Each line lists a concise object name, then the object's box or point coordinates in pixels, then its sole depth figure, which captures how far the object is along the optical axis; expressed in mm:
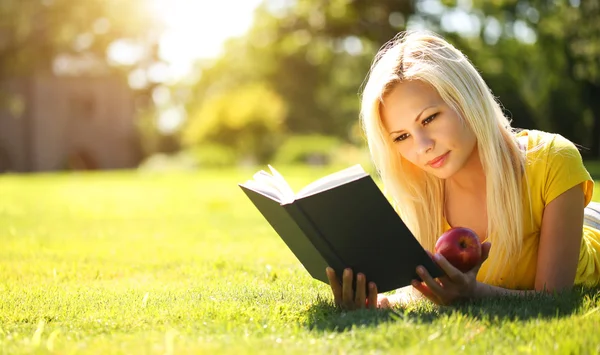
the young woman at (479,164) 3230
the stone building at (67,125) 42062
